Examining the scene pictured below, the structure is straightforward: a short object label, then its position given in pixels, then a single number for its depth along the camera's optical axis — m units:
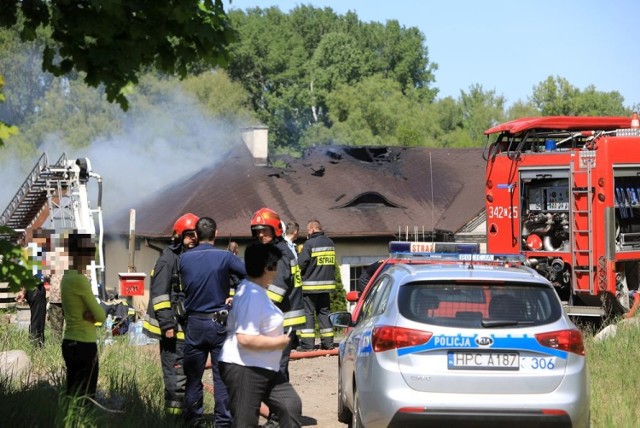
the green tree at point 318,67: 71.15
